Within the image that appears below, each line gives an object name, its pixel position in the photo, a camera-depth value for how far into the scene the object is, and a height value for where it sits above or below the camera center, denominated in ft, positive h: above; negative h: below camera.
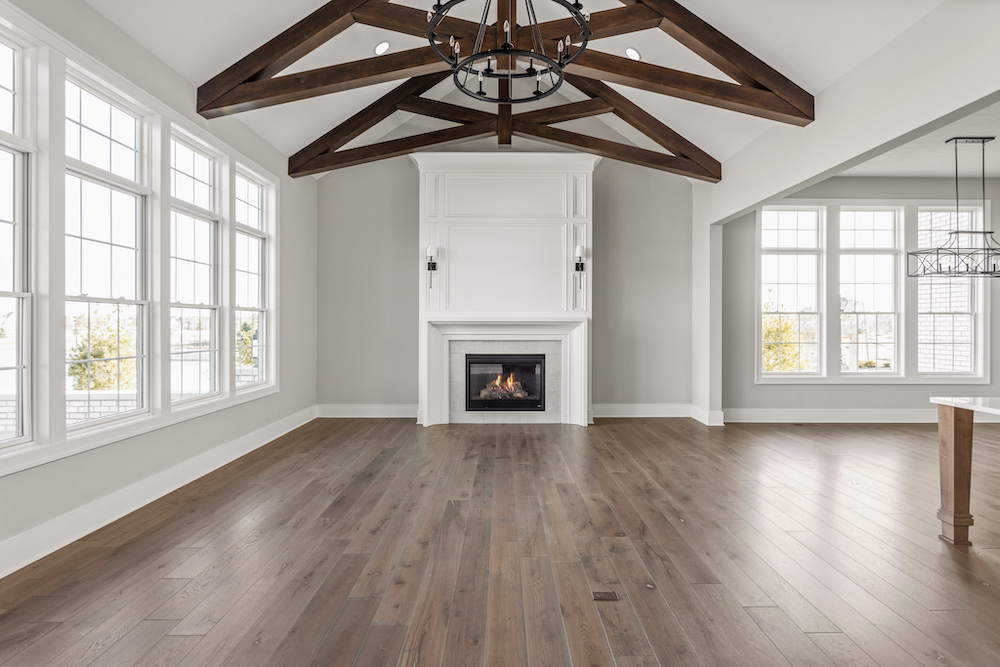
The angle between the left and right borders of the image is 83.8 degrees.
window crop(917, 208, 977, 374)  23.13 +0.40
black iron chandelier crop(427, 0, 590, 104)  9.18 +5.22
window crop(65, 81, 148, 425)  10.61 +1.52
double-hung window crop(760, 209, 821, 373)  23.32 +1.49
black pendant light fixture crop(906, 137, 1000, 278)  22.15 +3.16
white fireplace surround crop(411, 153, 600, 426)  21.59 +3.49
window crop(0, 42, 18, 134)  9.07 +4.06
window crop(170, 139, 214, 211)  13.94 +4.17
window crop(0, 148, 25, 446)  9.11 +0.47
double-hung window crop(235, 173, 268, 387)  17.44 +1.68
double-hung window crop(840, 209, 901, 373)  23.30 +1.87
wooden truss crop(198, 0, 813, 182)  13.53 +6.83
